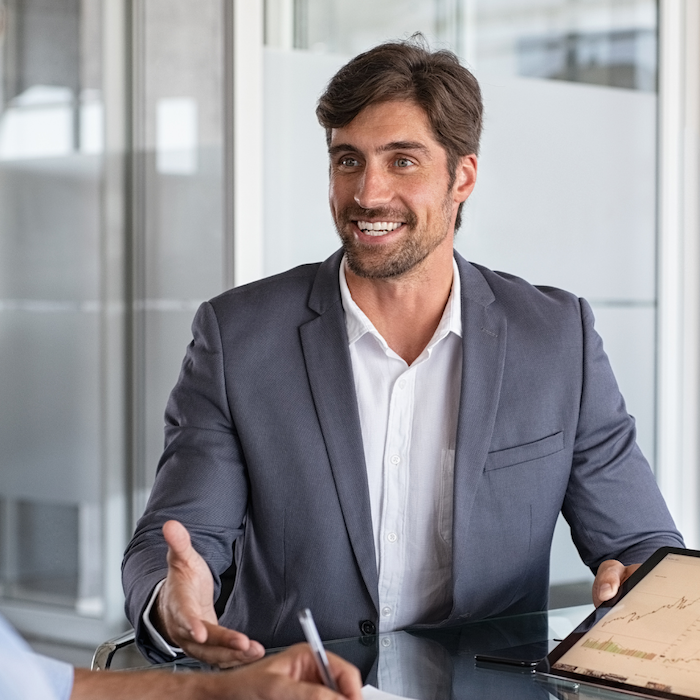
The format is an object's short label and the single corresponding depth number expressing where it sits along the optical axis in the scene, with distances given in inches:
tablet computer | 88.5
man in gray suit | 101.2
